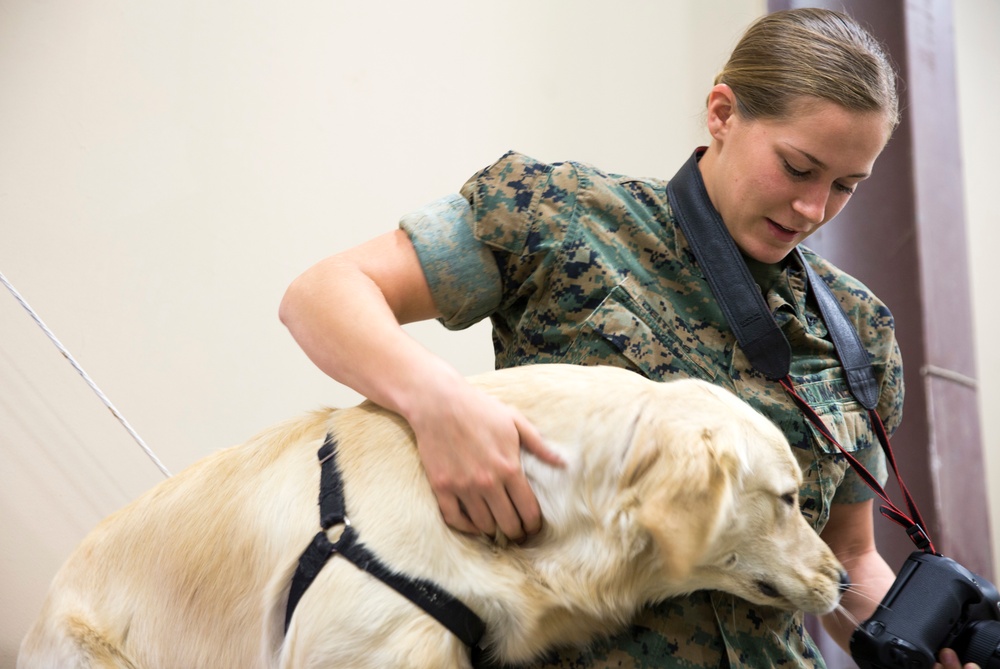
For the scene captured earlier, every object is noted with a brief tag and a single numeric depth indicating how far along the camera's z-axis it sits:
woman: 1.07
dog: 0.90
